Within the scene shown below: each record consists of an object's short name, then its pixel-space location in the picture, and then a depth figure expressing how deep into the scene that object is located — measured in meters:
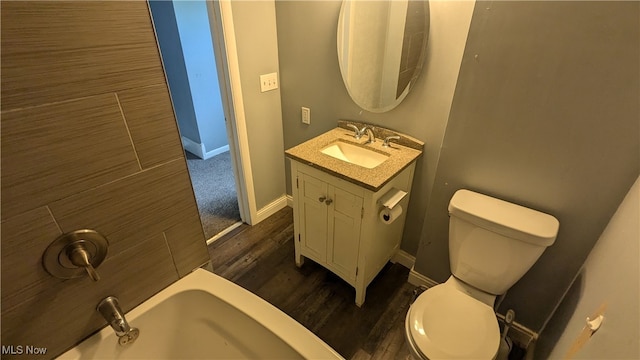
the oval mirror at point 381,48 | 1.39
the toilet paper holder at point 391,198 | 1.35
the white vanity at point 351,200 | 1.36
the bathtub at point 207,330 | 0.95
